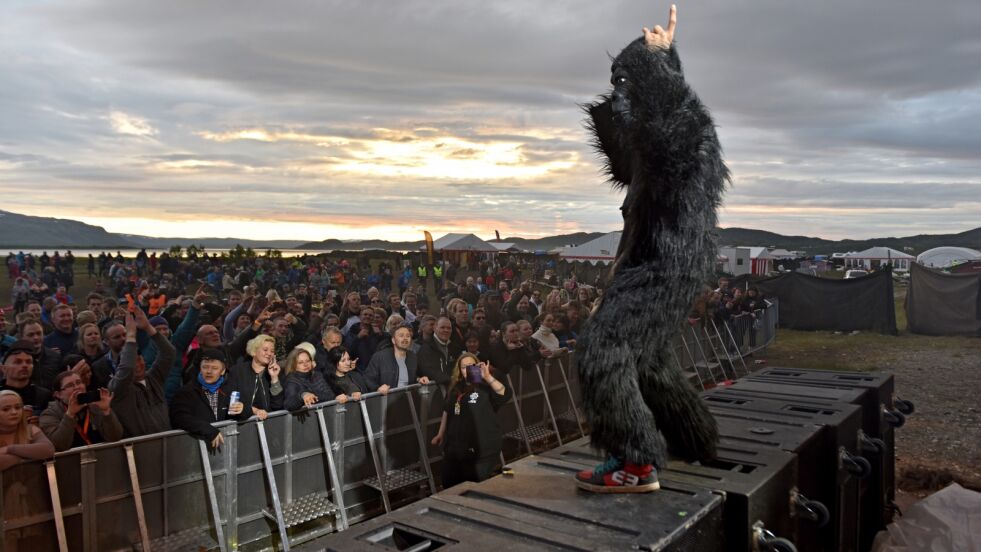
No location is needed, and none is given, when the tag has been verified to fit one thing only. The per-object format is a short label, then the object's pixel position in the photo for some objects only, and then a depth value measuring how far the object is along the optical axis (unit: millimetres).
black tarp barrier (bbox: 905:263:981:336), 18875
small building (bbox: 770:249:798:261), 61762
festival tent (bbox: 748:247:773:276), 47562
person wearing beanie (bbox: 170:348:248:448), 5129
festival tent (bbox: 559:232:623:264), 35125
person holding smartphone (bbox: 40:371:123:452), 4750
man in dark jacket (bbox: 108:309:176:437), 5188
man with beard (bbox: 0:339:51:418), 5125
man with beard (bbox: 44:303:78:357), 7250
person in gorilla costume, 3113
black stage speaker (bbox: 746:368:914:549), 5219
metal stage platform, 2527
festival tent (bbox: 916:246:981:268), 54906
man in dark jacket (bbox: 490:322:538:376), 7574
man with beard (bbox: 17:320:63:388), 6098
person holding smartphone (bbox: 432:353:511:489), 5836
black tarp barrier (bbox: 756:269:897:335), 19906
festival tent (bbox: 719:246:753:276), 44656
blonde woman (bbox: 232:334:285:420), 5625
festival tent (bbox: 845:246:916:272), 63375
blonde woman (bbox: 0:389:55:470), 4266
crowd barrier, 4453
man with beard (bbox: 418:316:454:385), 7066
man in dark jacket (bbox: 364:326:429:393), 6852
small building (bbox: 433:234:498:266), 29094
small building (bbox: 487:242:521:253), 38019
